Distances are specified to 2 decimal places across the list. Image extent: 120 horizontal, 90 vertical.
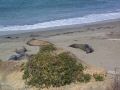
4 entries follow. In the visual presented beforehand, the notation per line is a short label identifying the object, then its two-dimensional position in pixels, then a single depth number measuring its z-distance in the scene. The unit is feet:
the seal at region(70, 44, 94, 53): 34.79
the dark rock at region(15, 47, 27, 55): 34.77
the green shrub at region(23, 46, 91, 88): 20.71
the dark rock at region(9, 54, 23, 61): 31.91
